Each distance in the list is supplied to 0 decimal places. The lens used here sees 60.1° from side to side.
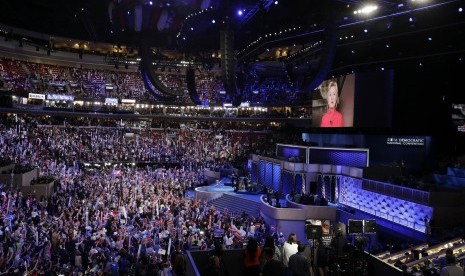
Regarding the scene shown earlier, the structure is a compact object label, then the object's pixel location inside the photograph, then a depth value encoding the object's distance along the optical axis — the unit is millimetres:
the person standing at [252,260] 5535
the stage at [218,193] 22977
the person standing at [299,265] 5520
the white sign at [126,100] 37366
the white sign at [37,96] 30531
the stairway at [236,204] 20828
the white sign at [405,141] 18875
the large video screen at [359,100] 20609
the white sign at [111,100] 36312
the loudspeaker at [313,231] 6586
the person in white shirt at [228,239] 12602
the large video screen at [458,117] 18734
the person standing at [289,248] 6509
